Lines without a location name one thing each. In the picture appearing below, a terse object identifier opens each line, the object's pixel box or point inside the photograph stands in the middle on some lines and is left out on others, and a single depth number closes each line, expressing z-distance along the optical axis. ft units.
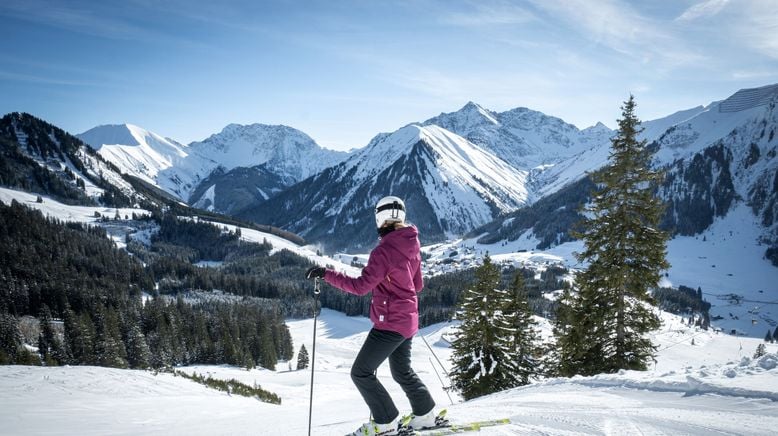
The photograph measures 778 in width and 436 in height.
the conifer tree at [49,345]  180.55
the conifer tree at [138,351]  193.26
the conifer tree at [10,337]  181.78
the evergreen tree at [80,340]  182.39
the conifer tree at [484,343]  68.54
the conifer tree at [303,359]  250.94
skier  17.87
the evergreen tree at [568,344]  54.95
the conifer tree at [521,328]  73.62
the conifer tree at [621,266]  51.37
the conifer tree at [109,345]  177.37
